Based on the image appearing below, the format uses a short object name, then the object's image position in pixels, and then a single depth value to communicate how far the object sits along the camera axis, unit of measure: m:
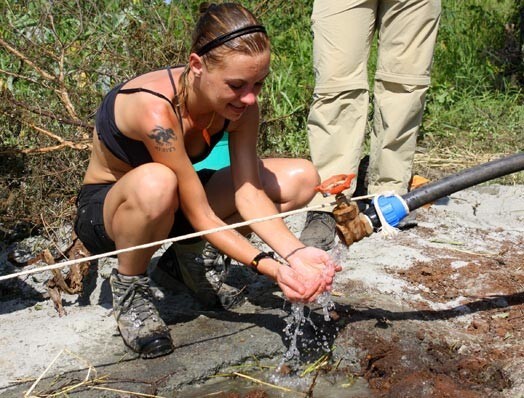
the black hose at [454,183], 2.59
